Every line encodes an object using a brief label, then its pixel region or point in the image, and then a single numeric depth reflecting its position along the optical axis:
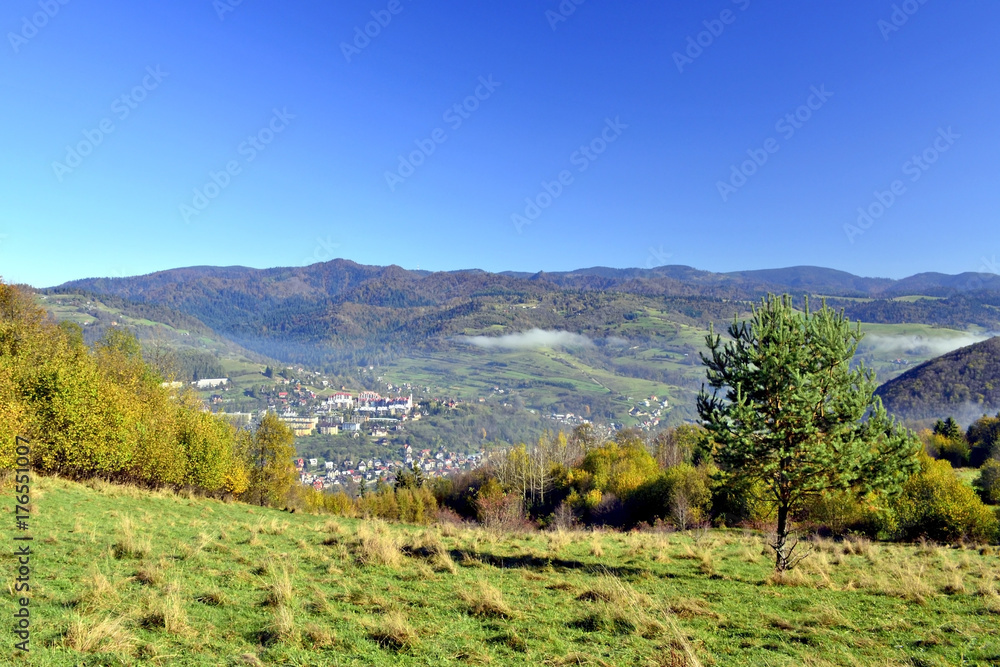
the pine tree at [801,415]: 12.80
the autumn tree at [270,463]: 43.38
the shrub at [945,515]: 29.84
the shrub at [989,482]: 41.75
